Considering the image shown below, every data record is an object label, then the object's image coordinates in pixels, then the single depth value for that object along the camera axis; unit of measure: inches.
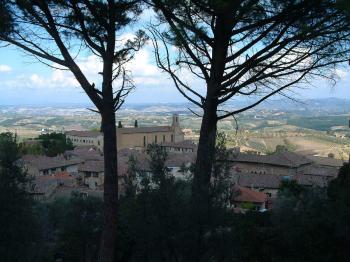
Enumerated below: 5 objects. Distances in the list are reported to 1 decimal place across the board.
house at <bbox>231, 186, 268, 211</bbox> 1032.8
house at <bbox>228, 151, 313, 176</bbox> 1741.8
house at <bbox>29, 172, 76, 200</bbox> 976.3
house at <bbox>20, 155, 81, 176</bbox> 1536.3
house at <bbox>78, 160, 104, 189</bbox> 1440.7
